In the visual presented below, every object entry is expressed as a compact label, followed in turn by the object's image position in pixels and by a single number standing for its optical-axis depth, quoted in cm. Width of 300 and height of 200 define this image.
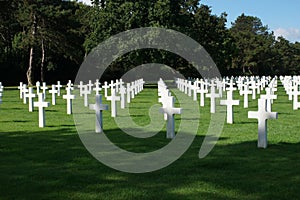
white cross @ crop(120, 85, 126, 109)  1866
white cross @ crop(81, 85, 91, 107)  2005
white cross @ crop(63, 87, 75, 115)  1636
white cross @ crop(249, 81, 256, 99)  2469
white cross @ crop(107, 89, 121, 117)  1544
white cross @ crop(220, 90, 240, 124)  1309
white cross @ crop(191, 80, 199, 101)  2262
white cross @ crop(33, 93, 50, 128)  1284
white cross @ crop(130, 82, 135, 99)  2546
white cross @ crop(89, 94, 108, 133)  1146
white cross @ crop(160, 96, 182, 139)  1044
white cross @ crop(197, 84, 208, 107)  1966
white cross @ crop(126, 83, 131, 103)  2202
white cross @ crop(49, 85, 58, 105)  2170
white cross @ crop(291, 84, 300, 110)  1770
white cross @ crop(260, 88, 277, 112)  1573
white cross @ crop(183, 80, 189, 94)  2775
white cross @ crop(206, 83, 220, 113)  1619
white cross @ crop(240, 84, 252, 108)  1915
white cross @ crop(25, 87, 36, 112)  1697
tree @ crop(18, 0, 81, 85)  4464
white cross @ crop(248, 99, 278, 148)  910
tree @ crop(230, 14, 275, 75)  8625
